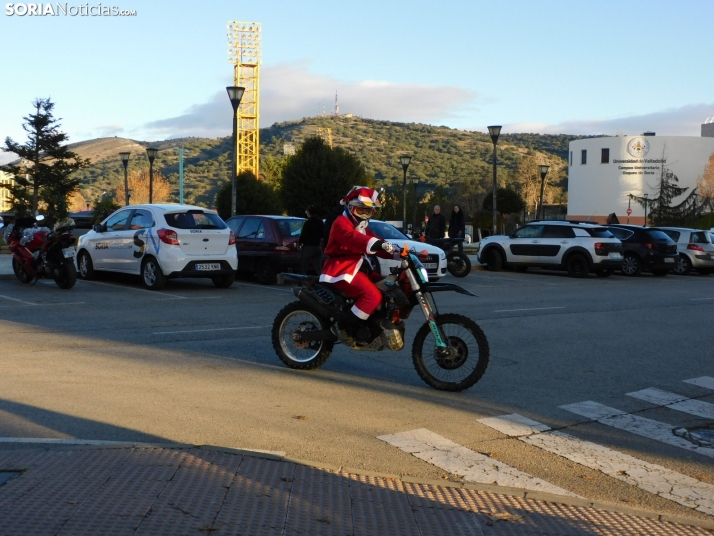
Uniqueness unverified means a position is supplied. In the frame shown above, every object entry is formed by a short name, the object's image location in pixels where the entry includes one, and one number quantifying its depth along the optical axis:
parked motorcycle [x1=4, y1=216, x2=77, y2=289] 16.95
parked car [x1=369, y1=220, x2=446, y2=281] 19.84
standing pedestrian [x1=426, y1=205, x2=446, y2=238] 24.50
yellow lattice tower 77.31
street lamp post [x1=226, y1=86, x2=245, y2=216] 24.06
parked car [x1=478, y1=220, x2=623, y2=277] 24.92
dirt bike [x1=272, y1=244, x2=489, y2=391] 8.05
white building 106.06
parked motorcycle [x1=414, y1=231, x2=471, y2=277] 23.31
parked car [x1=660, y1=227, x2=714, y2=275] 28.39
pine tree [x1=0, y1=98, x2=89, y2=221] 42.25
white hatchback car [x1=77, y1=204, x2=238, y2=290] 17.08
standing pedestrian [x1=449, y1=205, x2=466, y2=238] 25.19
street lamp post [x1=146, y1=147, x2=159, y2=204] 41.22
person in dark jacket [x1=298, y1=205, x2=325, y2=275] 17.39
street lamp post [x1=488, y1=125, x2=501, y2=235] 32.38
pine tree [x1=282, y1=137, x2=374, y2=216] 48.97
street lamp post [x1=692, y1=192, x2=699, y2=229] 89.01
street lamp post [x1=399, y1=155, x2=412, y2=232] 41.91
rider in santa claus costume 8.14
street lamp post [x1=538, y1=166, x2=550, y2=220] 48.03
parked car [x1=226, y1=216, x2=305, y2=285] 19.31
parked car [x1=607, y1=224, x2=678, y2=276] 26.64
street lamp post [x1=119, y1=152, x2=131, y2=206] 42.72
